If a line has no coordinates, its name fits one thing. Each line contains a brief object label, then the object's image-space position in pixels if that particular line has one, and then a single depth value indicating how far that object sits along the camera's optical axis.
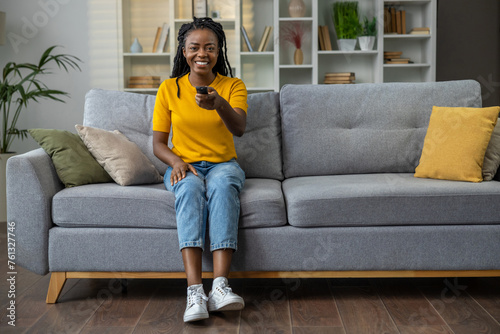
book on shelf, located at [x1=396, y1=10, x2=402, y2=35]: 4.68
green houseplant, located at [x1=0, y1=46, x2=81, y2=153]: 3.49
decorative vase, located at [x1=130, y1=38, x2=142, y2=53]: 4.68
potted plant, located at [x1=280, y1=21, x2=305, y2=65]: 4.74
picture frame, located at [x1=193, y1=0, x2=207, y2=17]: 4.66
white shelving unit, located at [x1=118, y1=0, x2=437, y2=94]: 4.62
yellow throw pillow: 2.20
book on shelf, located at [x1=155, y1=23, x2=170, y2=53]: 4.69
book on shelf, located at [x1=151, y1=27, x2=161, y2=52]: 4.69
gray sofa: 2.02
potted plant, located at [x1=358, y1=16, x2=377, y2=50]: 4.61
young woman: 1.88
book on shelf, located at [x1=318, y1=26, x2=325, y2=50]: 4.70
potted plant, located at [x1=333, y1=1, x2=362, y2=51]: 4.62
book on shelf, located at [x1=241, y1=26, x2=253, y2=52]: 4.68
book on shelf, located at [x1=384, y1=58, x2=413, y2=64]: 4.68
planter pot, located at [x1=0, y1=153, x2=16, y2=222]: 3.48
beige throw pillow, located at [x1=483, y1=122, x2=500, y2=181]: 2.25
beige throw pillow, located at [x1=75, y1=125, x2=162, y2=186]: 2.19
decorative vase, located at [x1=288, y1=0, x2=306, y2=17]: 4.66
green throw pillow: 2.16
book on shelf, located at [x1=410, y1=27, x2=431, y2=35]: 4.62
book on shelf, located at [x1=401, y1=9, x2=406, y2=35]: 4.68
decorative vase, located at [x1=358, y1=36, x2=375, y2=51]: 4.60
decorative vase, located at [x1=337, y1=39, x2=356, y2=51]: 4.64
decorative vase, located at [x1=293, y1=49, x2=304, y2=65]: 4.74
